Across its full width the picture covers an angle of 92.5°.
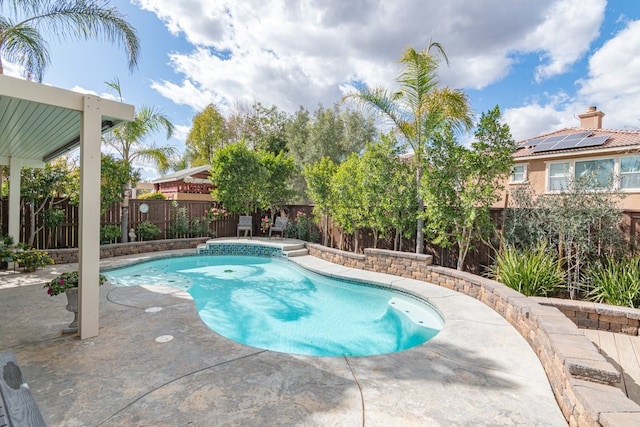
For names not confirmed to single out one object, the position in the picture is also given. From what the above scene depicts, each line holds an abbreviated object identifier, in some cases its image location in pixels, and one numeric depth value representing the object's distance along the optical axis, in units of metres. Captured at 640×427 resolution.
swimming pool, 4.72
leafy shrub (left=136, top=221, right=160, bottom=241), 10.98
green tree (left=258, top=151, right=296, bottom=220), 12.80
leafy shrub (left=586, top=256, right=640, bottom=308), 4.50
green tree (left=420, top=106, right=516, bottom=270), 6.07
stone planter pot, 3.64
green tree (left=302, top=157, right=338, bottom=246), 10.11
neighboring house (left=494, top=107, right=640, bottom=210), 11.43
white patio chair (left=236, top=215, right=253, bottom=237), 12.94
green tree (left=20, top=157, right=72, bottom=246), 8.34
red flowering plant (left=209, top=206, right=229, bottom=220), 12.97
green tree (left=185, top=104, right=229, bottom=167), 28.81
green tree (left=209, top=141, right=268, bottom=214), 12.20
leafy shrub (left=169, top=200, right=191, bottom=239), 11.95
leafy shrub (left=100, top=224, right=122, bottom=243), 9.85
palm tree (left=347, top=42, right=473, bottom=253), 7.12
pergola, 3.24
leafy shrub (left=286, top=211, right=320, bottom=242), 11.95
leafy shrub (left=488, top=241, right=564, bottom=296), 5.07
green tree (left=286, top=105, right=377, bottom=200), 23.28
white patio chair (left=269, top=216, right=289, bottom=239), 12.31
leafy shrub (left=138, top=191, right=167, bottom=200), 19.19
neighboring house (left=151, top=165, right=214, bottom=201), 20.80
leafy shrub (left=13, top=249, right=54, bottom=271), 6.82
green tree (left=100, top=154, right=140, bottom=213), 9.20
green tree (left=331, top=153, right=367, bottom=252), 8.59
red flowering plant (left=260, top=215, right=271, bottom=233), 13.38
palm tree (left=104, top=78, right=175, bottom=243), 10.48
